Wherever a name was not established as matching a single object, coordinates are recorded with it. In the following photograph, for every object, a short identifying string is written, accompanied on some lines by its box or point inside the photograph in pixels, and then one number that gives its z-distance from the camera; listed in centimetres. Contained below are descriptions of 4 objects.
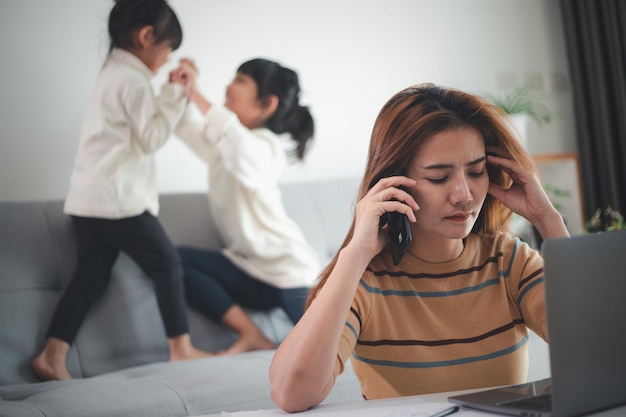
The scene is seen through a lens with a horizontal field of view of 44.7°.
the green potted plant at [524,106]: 381
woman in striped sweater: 120
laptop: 79
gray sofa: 179
